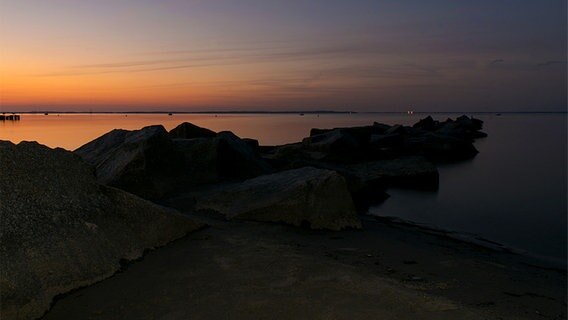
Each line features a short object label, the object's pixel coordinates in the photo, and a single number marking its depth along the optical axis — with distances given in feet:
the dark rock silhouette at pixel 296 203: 25.64
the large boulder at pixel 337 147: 67.72
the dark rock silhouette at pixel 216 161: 33.65
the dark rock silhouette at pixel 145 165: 29.78
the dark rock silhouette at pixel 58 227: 13.23
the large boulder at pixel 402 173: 54.24
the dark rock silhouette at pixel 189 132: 47.26
